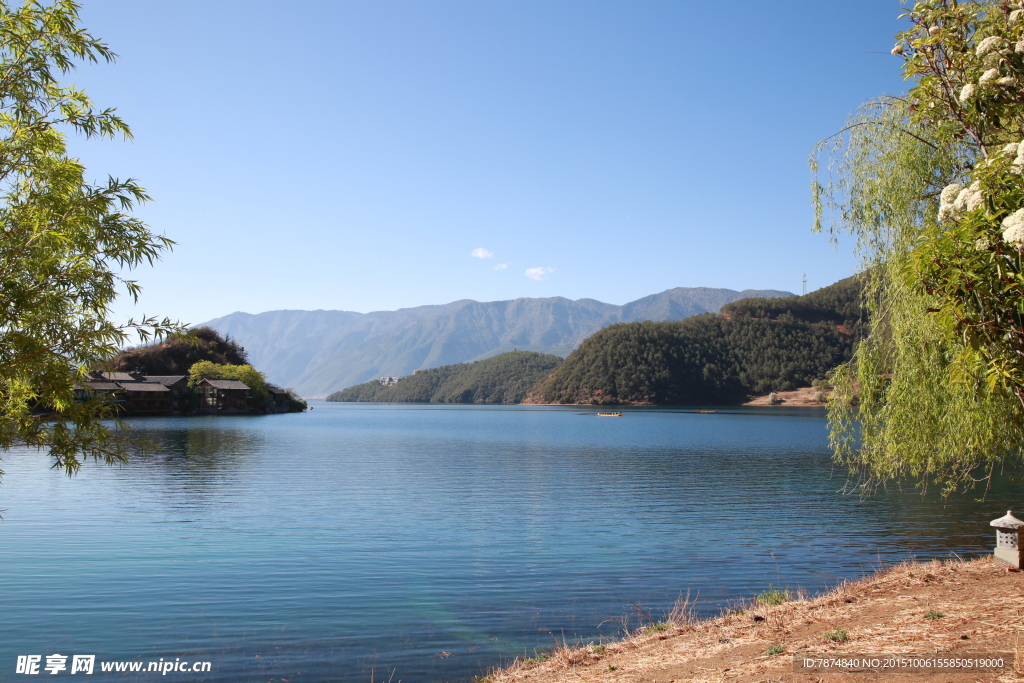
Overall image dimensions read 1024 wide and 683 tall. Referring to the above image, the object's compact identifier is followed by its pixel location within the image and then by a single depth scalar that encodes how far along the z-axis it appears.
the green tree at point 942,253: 5.73
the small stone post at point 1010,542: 11.21
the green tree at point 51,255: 6.84
